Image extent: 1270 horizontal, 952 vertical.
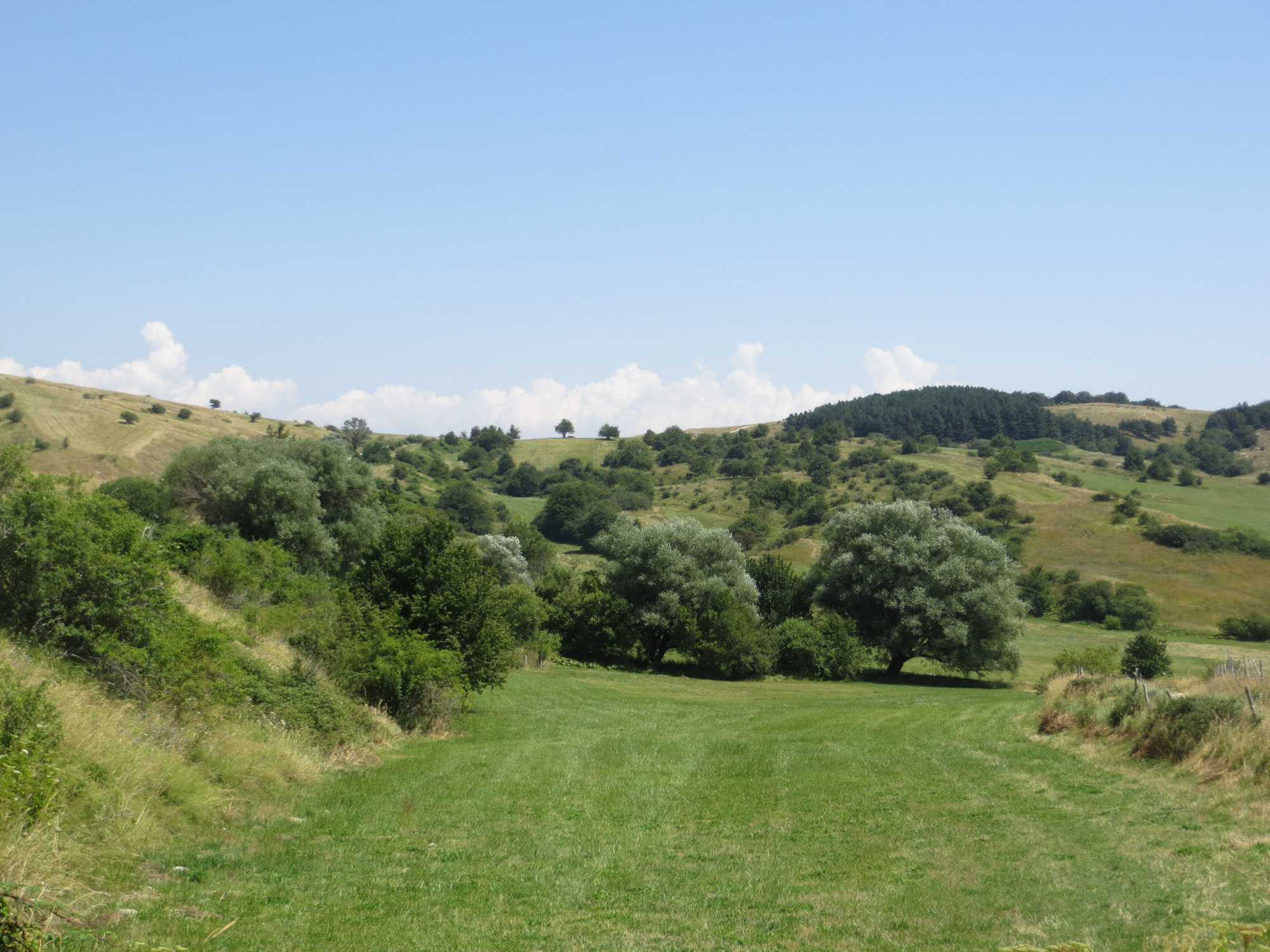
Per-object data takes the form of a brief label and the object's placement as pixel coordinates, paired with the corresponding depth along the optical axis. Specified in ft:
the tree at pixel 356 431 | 537.24
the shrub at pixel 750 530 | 388.98
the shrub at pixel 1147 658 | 162.09
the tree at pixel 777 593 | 199.11
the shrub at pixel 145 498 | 163.63
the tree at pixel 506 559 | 208.54
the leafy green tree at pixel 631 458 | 598.75
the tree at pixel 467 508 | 398.62
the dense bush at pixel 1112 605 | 281.95
